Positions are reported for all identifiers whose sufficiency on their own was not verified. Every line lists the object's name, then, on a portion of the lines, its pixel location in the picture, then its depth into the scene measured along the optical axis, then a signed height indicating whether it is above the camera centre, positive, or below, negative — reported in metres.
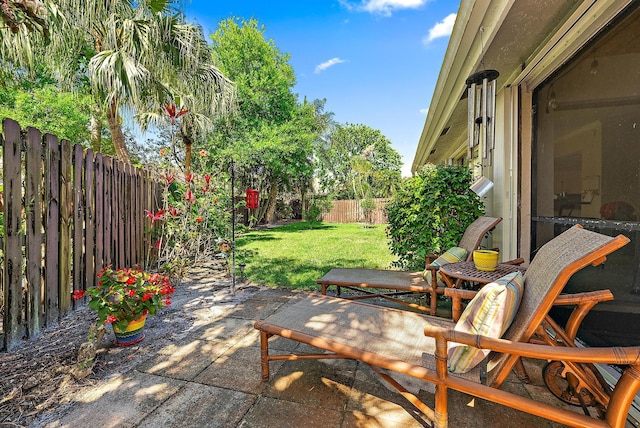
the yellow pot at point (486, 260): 2.26 -0.41
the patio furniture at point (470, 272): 2.14 -0.51
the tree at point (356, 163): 19.52 +3.58
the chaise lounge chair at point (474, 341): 1.00 -0.71
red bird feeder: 5.86 +0.18
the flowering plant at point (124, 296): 2.18 -0.68
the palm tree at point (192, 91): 5.25 +2.38
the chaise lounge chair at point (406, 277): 2.62 -0.70
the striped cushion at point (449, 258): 2.79 -0.49
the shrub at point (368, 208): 15.09 -0.05
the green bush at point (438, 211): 3.32 -0.05
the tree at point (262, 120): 12.84 +4.23
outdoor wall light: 3.35 +0.23
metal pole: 3.73 -0.78
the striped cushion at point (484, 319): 1.27 -0.50
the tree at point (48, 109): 8.64 +2.99
